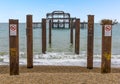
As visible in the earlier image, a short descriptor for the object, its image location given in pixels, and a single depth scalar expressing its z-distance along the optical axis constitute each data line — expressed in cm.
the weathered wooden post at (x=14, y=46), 920
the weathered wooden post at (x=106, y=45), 936
